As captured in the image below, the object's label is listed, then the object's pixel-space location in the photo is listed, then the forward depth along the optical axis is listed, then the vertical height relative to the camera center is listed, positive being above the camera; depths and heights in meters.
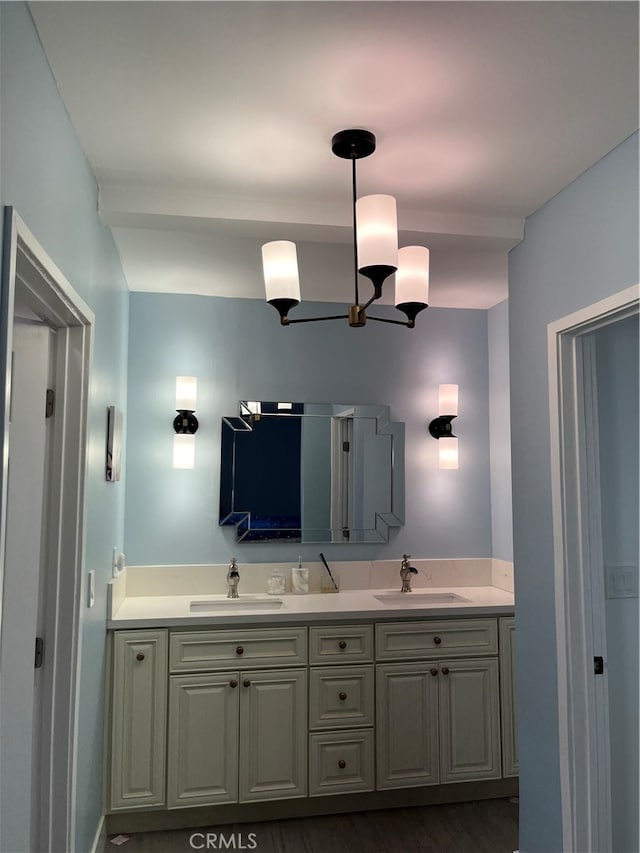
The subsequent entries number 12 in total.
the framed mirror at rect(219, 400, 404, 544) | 3.62 +0.01
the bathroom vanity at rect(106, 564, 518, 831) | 2.87 -1.07
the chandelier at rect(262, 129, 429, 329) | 1.83 +0.64
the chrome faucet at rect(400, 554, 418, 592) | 3.62 -0.54
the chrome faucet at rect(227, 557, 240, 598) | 3.44 -0.55
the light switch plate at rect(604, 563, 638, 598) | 2.37 -0.38
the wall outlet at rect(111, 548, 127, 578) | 3.10 -0.43
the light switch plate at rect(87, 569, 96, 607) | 2.30 -0.40
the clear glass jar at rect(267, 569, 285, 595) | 3.53 -0.59
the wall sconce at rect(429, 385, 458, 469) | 3.78 +0.28
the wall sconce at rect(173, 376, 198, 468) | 3.50 +0.27
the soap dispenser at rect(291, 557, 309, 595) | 3.53 -0.57
